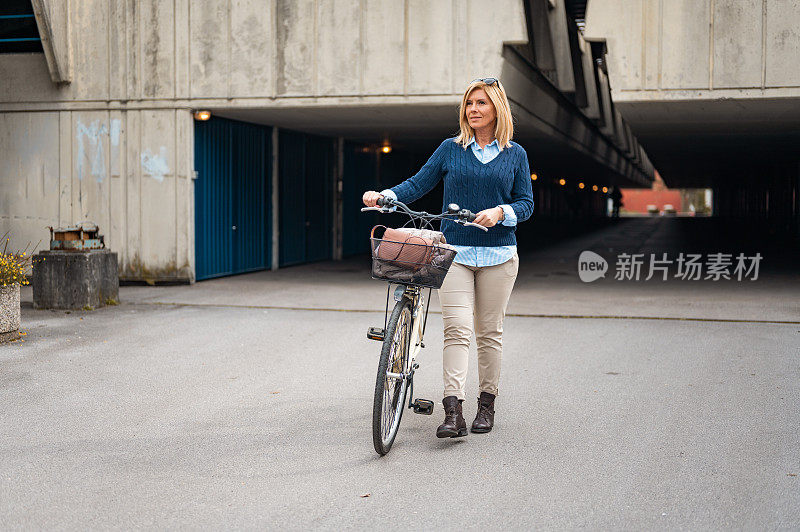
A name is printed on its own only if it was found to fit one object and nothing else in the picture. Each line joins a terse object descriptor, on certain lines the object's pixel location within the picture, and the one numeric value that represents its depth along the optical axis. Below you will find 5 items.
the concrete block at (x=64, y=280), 11.09
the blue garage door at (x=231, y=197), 15.29
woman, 5.17
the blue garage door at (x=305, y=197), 18.70
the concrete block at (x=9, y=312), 8.53
